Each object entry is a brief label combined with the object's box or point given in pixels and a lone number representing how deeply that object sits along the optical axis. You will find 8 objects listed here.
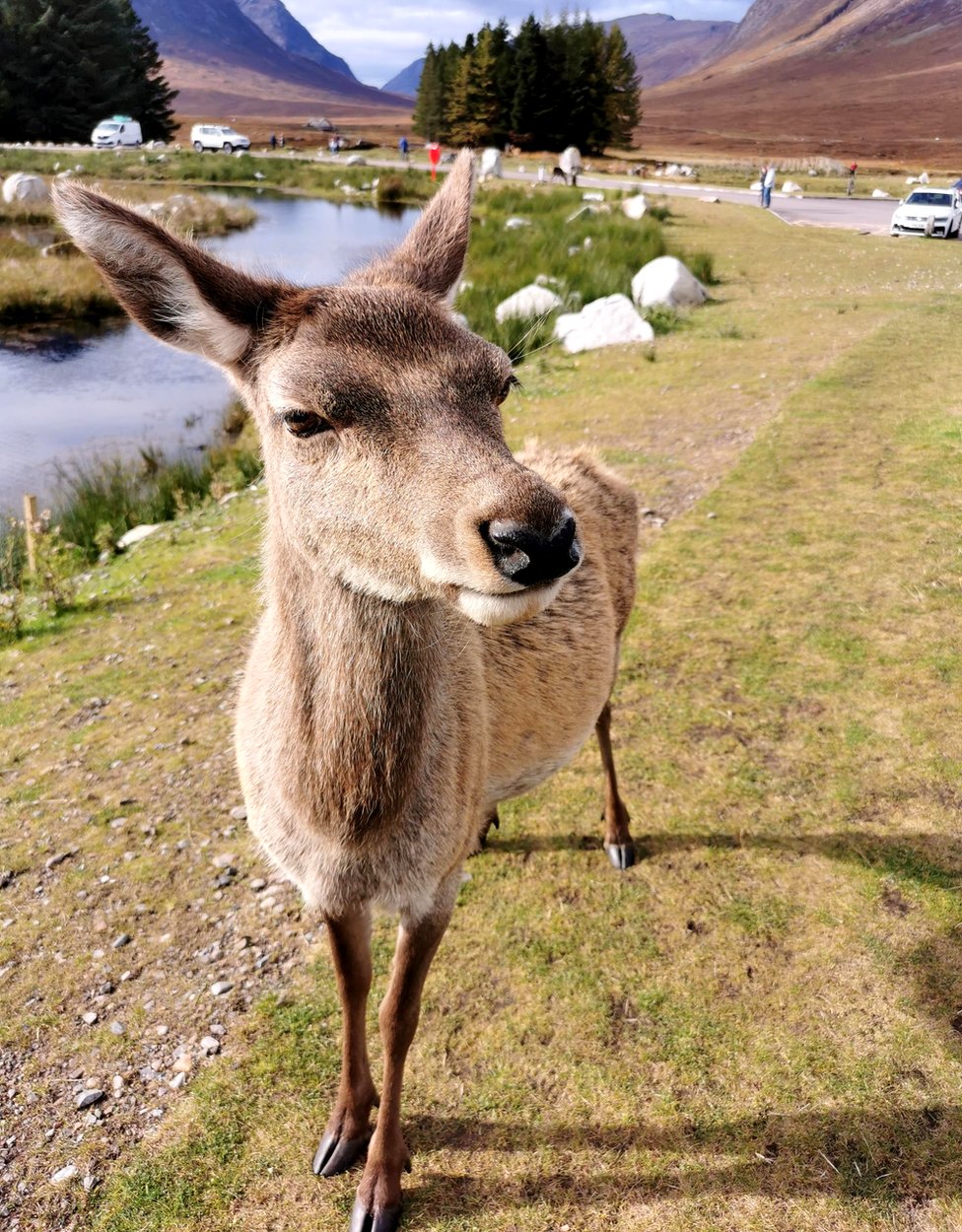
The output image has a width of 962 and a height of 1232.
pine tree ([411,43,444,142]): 75.69
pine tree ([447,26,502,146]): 65.12
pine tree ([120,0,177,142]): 63.00
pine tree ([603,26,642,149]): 65.25
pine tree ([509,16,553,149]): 63.12
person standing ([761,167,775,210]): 33.72
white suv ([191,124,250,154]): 63.97
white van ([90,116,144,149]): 57.50
